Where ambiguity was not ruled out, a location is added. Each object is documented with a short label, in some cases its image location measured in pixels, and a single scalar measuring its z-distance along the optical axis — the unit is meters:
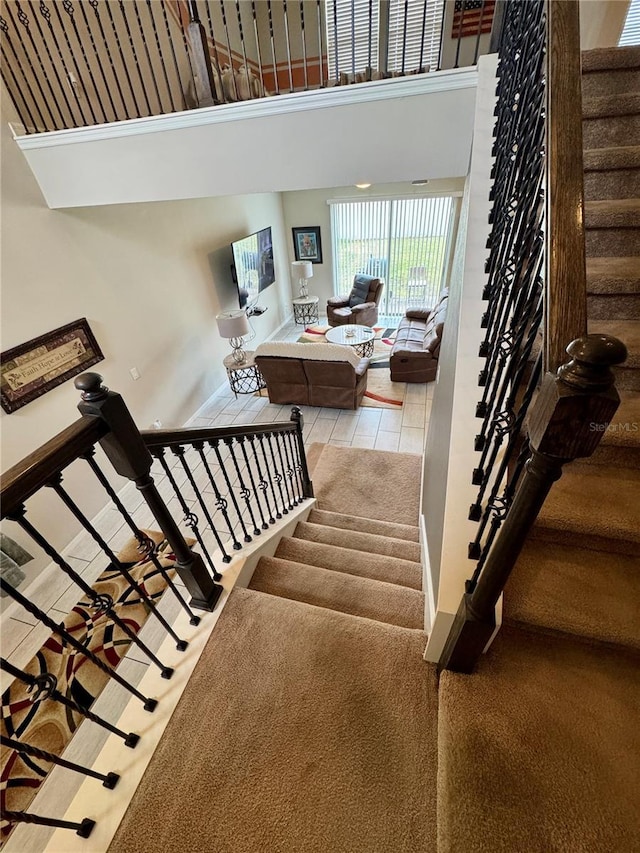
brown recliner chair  6.78
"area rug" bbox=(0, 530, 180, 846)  1.92
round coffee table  5.77
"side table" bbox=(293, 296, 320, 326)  7.33
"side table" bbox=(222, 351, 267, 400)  5.04
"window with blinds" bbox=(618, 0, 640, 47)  2.68
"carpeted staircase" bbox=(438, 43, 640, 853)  0.86
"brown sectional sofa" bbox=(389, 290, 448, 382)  4.98
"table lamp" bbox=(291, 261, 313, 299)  6.98
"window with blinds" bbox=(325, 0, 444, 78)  4.50
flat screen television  5.54
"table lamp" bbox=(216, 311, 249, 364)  4.75
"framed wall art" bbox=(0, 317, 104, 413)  2.72
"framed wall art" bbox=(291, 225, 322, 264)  7.31
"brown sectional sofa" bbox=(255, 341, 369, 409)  4.30
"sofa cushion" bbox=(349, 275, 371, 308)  6.97
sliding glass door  6.67
